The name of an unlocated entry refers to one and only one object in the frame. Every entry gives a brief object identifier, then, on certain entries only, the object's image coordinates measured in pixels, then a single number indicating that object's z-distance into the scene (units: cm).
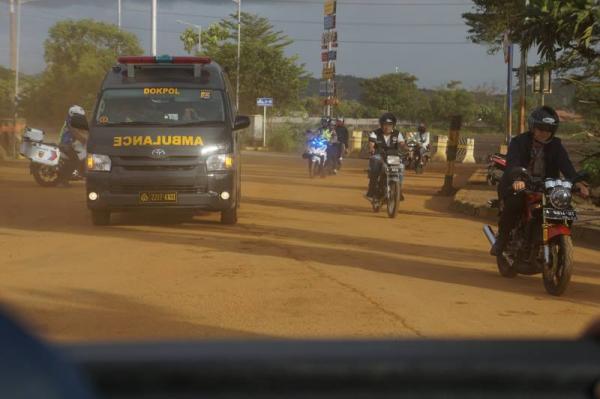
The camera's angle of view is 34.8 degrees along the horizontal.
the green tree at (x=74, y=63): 6862
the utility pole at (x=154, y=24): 3441
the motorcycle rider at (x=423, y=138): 3180
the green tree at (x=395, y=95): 8900
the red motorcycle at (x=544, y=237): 800
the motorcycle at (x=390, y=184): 1502
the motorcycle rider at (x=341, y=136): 2830
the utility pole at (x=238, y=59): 5516
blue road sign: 4800
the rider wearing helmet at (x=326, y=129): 2684
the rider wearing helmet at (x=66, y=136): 2016
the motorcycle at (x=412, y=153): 3062
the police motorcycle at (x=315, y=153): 2616
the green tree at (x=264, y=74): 6303
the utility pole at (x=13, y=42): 3741
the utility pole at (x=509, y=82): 2591
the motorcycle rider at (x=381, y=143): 1579
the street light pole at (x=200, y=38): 7744
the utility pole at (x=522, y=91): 2464
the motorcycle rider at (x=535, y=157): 870
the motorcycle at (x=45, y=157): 1978
